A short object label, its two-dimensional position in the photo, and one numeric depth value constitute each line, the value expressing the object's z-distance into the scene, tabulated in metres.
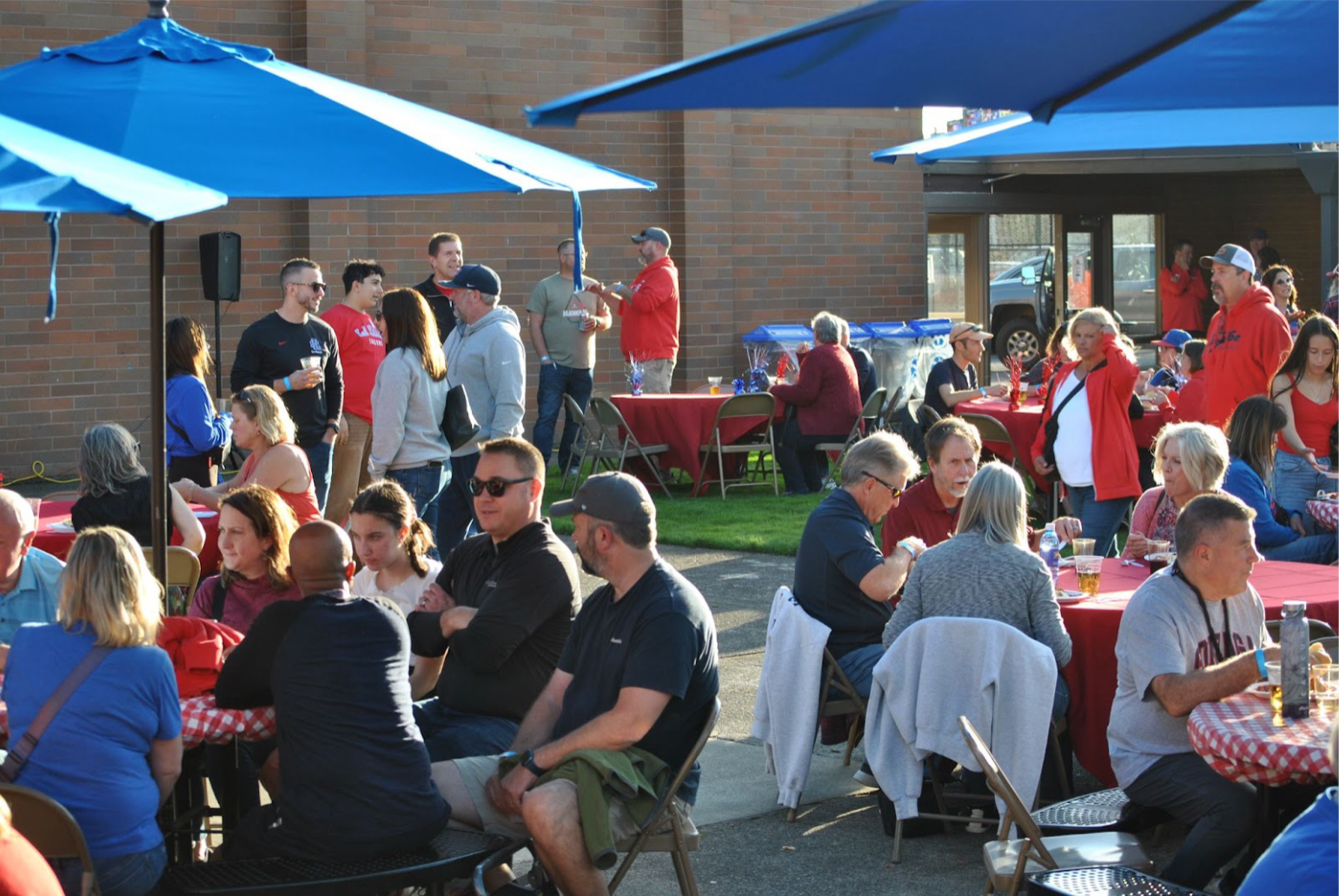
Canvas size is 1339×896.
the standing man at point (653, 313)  14.09
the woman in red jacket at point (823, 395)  13.02
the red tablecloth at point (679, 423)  13.14
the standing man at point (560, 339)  13.73
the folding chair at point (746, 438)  12.87
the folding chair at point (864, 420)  13.14
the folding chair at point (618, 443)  12.87
